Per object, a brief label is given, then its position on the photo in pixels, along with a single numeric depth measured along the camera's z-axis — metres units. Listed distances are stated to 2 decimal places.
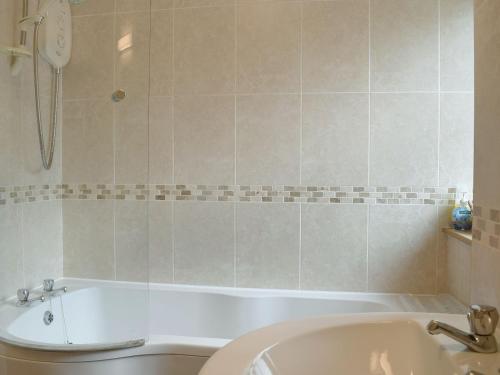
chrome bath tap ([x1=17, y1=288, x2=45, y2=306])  1.81
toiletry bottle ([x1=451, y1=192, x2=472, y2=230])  1.98
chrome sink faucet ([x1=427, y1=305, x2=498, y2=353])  0.70
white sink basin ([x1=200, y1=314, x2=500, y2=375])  0.68
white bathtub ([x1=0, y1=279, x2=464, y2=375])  1.50
